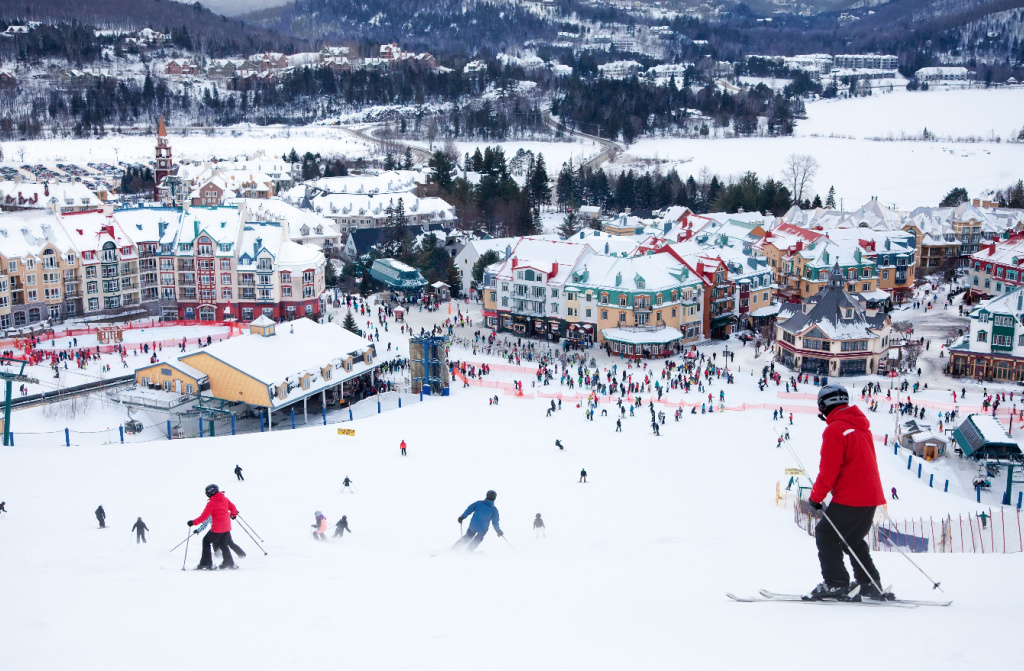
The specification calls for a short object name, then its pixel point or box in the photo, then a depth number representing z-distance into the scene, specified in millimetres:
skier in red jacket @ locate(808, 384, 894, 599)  8898
